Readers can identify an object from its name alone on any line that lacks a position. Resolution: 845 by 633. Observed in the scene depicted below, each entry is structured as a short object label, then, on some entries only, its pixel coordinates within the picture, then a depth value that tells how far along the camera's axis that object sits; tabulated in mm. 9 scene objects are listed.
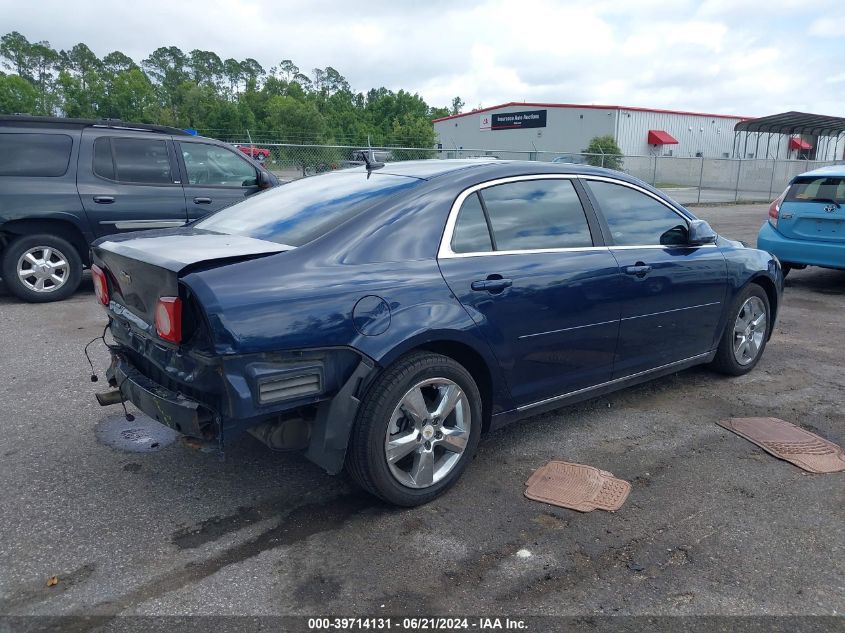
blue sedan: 2818
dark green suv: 7254
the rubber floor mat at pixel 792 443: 3844
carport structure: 32797
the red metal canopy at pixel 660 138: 44906
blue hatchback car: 8125
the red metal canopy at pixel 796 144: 49428
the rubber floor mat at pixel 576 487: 3385
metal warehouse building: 45188
